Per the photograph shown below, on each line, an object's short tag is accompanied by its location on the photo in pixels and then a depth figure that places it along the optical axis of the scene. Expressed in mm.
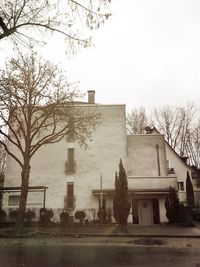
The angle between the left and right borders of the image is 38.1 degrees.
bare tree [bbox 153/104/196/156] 45312
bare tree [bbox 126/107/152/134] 46656
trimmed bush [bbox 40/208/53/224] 25238
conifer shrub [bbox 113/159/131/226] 22734
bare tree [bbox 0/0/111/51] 7278
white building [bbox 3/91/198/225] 27109
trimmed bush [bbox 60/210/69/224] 25791
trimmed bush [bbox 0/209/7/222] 25423
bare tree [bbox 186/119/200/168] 45188
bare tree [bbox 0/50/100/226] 19875
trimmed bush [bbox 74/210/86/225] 25347
